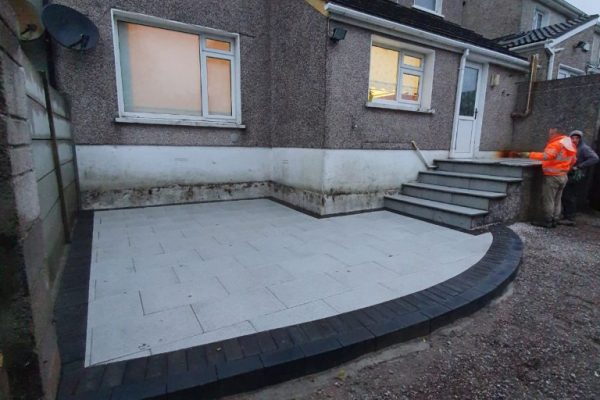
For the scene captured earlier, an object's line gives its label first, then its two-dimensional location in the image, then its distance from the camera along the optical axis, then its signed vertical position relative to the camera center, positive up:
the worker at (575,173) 5.61 -0.40
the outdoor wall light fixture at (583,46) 10.43 +3.58
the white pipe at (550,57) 8.92 +2.71
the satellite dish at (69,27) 4.49 +1.72
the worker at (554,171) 5.17 -0.34
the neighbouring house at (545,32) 9.27 +4.24
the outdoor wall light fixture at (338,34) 4.84 +1.76
